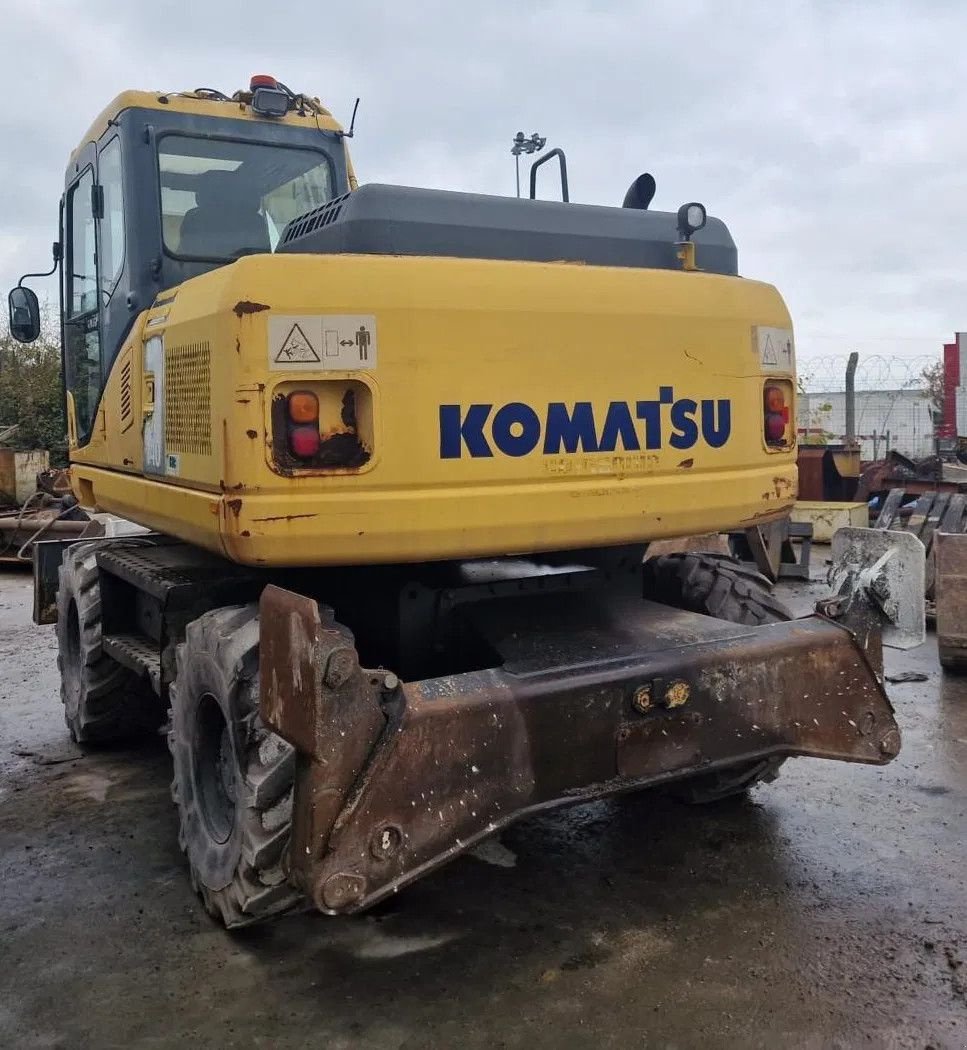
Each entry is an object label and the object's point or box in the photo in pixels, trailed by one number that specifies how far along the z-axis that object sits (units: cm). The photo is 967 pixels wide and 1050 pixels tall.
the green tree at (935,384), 2270
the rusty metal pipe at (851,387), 1535
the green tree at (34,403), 1844
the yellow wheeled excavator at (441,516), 300
